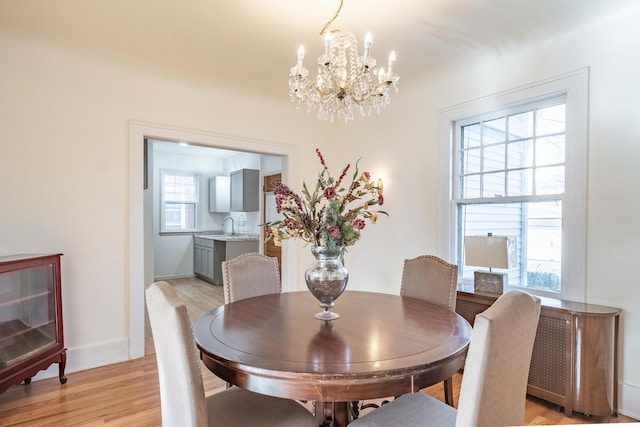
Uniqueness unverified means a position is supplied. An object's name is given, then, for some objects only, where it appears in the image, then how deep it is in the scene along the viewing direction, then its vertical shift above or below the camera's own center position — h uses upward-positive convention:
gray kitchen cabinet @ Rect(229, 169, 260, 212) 6.49 +0.31
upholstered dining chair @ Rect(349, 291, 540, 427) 1.08 -0.54
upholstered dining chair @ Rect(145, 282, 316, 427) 1.20 -0.69
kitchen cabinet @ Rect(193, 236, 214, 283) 6.57 -1.02
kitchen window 7.09 +0.11
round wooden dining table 1.17 -0.56
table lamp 2.54 -0.37
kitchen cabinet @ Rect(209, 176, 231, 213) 7.15 +0.25
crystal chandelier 1.99 +0.75
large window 2.64 +0.20
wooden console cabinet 2.14 -0.94
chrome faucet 7.35 -0.47
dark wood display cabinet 2.29 -0.81
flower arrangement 1.70 -0.06
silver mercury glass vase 1.74 -0.35
